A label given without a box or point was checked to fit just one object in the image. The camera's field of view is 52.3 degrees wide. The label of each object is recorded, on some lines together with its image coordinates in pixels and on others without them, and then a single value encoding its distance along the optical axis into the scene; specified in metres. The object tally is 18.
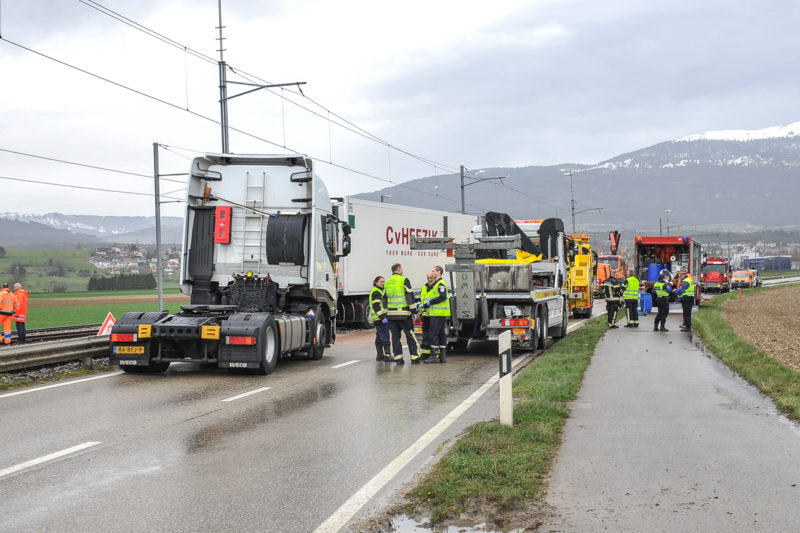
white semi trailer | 24.23
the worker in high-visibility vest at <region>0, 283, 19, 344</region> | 20.14
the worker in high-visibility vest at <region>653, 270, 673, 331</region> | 22.18
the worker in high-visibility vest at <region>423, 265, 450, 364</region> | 14.72
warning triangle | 17.30
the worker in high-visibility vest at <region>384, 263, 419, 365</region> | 14.69
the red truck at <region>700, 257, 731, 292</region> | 56.59
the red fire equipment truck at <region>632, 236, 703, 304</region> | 34.12
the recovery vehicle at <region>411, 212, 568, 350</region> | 15.55
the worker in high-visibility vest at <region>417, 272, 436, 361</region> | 14.93
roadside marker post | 7.88
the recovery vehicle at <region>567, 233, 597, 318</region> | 29.58
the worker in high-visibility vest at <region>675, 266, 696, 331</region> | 21.81
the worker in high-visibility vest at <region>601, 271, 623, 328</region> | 23.50
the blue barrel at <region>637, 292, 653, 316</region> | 31.45
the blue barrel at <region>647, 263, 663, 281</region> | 34.34
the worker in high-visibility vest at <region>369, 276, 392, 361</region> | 14.82
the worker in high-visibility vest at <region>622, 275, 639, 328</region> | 23.55
